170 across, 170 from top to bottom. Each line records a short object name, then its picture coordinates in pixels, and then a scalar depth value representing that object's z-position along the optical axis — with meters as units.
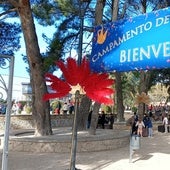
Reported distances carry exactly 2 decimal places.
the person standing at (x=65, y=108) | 16.19
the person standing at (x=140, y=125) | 10.12
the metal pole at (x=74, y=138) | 4.35
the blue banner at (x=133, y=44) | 5.16
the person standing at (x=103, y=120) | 11.84
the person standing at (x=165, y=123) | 11.84
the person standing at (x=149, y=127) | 10.50
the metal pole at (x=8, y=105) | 4.02
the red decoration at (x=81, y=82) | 4.09
